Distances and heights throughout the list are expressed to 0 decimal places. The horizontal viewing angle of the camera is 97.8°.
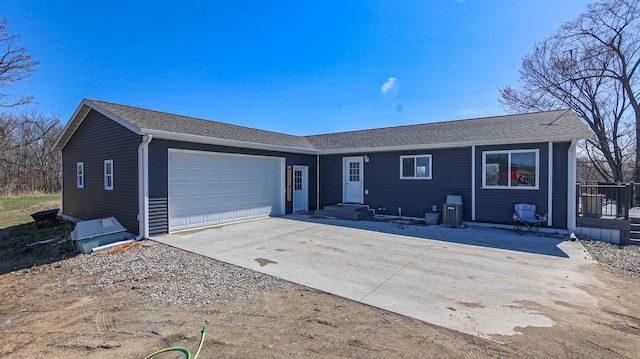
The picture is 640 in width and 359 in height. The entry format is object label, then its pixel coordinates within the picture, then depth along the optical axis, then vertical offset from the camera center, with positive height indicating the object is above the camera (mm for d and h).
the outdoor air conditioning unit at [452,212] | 9086 -1165
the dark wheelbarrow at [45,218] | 9445 -1429
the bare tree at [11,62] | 15031 +6398
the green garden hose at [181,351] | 2529 -1636
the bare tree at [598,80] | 14314 +5868
